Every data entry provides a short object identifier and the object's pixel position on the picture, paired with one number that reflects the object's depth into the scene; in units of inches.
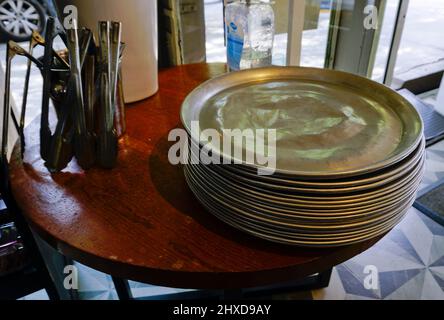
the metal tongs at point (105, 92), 20.7
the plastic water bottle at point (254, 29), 38.0
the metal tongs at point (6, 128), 20.1
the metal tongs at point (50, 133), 19.6
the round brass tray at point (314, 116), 16.8
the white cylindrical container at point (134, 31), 24.9
